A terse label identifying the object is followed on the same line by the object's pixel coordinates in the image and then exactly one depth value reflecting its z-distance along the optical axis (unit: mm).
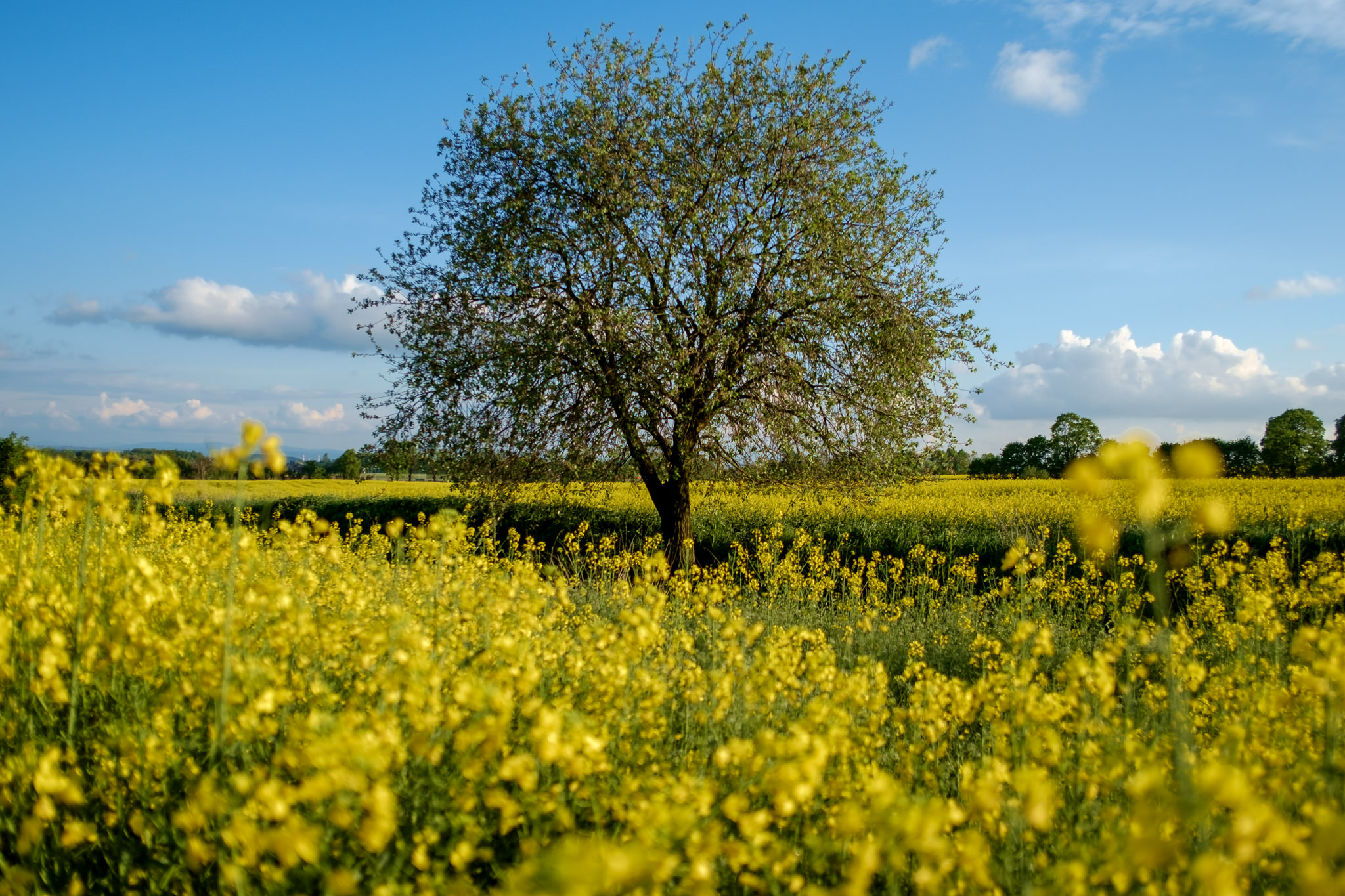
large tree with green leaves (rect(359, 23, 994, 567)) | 10047
